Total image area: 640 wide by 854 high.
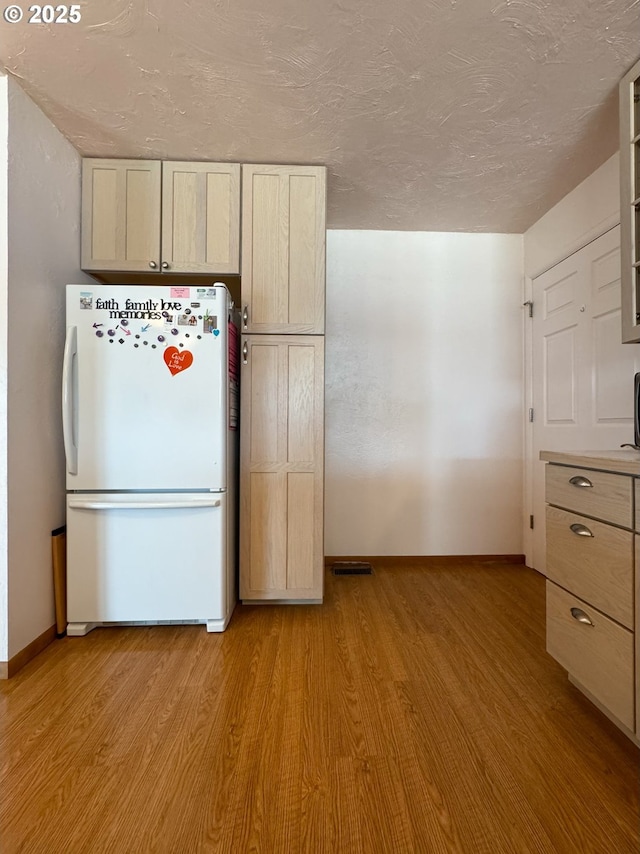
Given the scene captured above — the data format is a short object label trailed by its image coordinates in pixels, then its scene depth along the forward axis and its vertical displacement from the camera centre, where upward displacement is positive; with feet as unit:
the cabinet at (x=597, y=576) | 3.23 -1.49
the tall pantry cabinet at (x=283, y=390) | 6.14 +0.62
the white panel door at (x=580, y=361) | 5.86 +1.21
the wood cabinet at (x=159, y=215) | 6.06 +3.52
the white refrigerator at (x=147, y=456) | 5.34 -0.44
